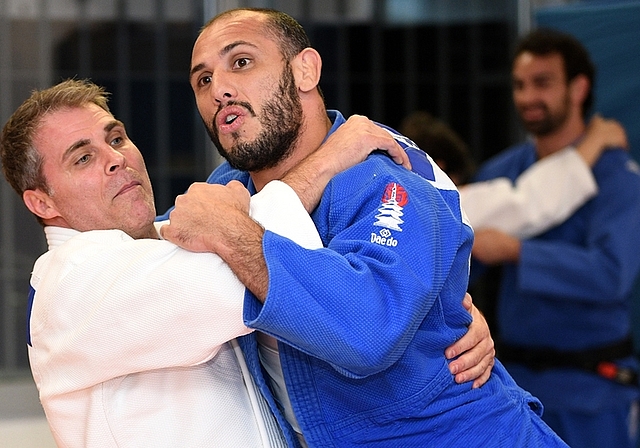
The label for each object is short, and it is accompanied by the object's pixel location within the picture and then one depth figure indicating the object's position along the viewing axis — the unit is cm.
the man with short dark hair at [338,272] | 350
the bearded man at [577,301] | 450
